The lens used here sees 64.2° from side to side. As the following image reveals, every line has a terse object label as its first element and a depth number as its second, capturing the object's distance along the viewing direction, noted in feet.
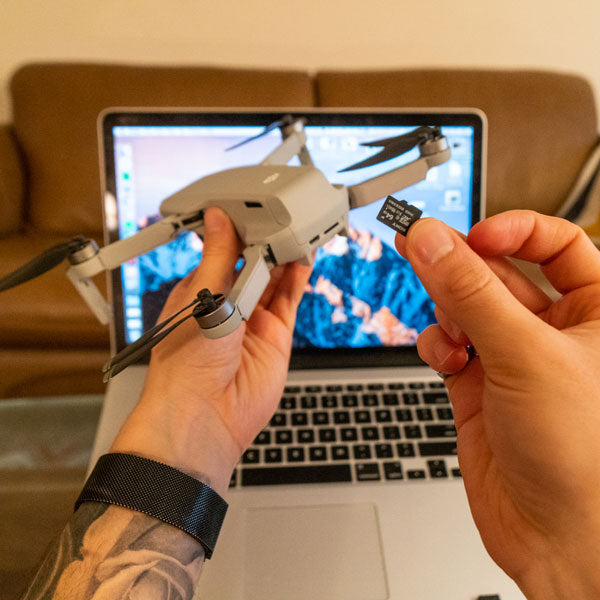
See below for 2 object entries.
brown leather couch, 4.82
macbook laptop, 1.73
